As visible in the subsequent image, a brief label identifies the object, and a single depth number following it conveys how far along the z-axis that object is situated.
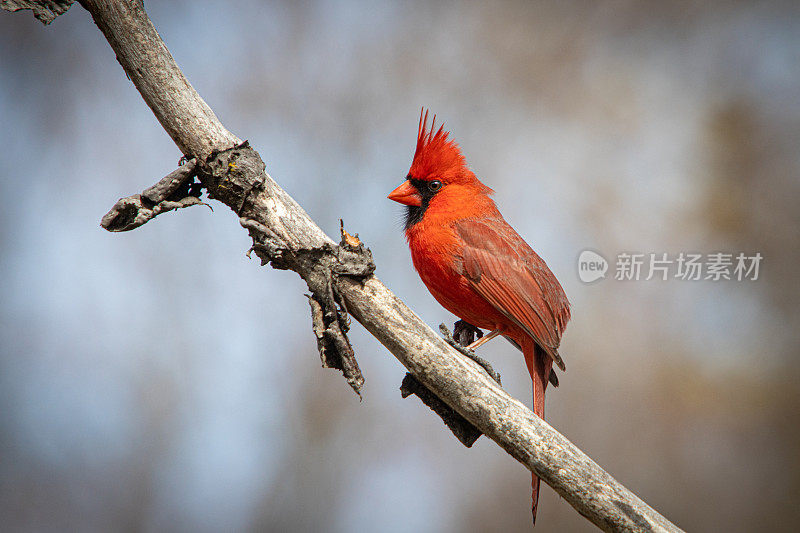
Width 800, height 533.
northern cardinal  6.46
